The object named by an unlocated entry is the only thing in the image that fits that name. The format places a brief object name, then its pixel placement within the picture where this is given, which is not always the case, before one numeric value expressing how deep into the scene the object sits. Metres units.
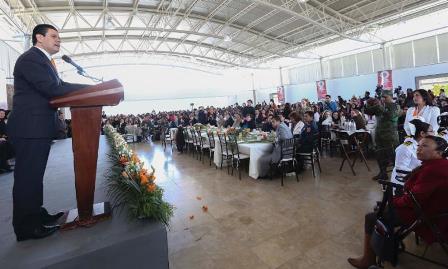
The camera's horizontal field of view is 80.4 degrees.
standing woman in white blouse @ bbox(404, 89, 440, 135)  3.42
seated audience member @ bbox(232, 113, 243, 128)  8.77
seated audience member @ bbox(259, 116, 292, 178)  4.93
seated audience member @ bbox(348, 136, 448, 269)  1.77
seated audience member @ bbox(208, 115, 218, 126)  10.83
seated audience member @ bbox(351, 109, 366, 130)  5.94
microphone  1.68
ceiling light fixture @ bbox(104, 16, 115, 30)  9.62
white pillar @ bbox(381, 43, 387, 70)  13.24
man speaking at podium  1.41
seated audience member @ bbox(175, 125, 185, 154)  8.98
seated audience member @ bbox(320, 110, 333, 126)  7.18
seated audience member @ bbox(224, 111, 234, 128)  9.71
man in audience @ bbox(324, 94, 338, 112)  8.87
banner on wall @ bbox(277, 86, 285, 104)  19.33
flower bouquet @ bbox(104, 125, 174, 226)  1.88
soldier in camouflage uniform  4.16
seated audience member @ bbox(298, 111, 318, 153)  5.02
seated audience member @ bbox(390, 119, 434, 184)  2.62
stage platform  1.45
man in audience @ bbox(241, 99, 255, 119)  9.16
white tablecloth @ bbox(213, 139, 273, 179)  5.00
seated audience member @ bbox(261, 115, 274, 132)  7.25
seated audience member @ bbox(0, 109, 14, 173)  4.92
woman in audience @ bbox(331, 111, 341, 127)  7.25
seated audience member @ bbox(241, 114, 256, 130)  8.30
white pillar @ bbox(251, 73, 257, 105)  22.89
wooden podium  1.52
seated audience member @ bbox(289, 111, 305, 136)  5.47
